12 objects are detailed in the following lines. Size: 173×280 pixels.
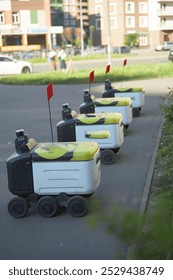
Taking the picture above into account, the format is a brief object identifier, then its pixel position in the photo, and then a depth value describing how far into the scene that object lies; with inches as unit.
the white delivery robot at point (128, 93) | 495.5
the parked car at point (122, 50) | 2613.2
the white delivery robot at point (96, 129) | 319.6
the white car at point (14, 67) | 1321.4
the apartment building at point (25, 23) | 3031.5
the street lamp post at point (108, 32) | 1199.6
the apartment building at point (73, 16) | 4751.5
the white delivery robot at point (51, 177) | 224.5
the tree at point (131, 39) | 3513.8
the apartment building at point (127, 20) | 3811.5
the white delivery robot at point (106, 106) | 398.0
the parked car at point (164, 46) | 2773.1
